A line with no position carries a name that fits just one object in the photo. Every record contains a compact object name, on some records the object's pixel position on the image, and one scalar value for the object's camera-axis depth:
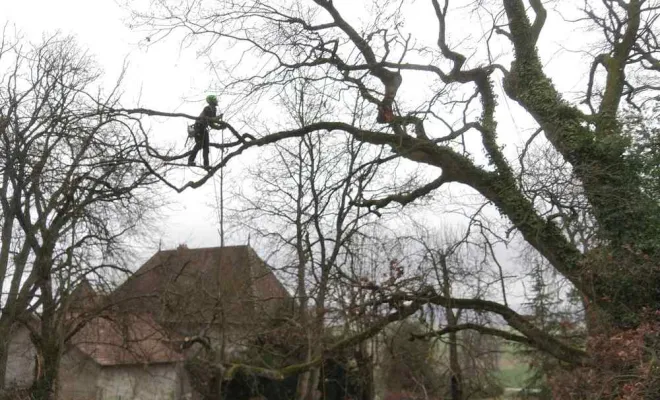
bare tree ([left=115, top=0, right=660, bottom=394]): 8.95
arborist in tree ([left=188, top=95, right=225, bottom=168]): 8.76
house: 15.19
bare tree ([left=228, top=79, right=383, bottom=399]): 10.80
